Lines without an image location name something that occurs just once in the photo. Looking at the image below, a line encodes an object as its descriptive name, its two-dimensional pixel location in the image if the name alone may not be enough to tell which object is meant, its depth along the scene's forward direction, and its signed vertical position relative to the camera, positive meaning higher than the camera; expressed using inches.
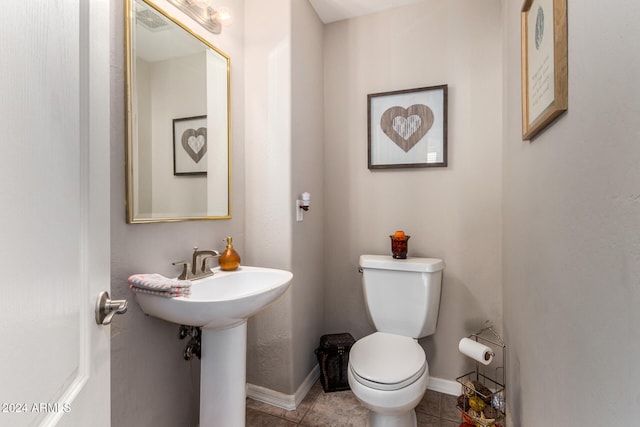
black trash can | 68.8 -38.2
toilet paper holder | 51.7 -36.2
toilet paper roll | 52.7 -27.1
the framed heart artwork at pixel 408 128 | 70.2 +21.9
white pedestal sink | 38.6 -19.5
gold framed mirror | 42.2 +16.2
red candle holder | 66.4 -8.5
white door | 12.7 +0.2
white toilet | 46.1 -27.2
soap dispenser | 54.2 -9.1
